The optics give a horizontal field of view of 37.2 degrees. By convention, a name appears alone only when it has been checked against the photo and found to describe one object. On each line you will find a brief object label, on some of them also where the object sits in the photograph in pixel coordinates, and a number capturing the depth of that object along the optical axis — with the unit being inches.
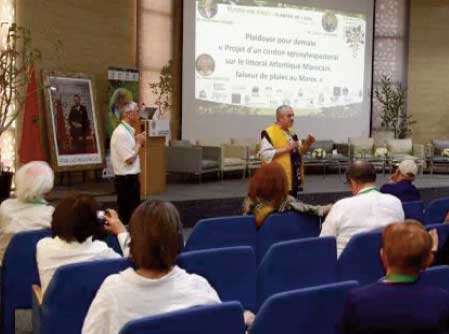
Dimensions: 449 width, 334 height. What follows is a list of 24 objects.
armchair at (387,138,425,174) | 523.5
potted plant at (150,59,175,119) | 443.2
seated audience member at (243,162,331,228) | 167.8
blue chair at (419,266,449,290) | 100.3
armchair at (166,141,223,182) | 422.3
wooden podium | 344.2
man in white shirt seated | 155.2
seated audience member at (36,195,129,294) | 114.1
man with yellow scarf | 255.9
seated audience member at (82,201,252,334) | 82.9
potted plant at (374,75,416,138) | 557.9
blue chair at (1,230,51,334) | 139.1
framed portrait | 370.9
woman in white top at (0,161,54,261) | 150.8
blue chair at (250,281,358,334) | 83.4
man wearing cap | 216.7
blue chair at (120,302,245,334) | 72.5
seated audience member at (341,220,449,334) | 81.9
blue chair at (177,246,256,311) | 113.7
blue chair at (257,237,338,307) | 125.6
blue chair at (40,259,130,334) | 105.1
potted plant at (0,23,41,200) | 304.5
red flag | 348.8
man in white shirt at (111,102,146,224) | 257.9
